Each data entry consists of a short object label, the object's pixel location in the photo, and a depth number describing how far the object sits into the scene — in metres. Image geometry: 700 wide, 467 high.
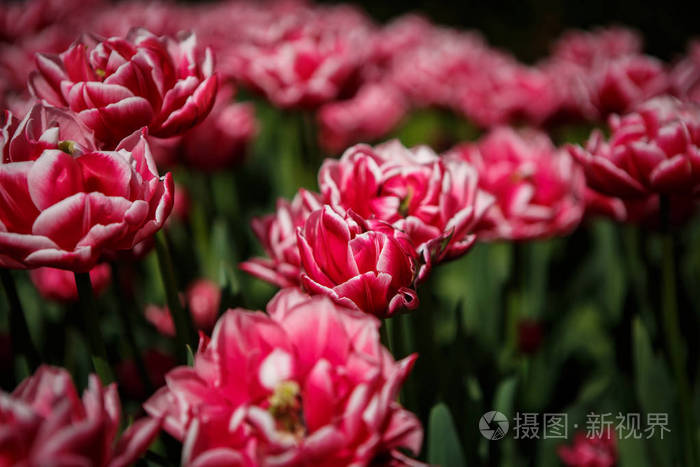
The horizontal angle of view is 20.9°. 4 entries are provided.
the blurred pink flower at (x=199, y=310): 1.08
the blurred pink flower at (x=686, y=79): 1.16
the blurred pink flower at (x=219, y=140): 1.23
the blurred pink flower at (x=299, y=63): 1.17
